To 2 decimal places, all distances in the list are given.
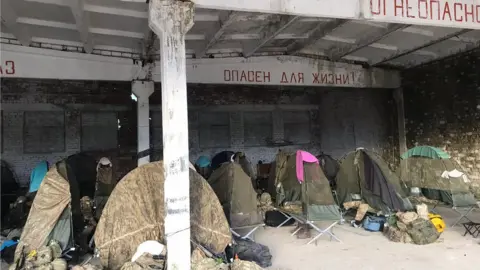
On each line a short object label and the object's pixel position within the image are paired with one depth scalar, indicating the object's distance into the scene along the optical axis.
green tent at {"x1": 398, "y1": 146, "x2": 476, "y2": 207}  5.90
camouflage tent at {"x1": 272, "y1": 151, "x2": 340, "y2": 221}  5.34
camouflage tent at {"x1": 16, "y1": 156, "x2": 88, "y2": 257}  4.39
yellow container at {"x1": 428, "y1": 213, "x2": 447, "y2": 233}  5.49
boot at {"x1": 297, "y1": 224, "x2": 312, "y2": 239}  5.78
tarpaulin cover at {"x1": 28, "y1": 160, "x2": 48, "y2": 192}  5.50
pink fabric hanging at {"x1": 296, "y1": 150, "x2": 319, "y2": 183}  5.68
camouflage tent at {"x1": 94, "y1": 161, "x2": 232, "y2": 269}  4.06
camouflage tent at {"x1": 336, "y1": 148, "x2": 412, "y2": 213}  5.87
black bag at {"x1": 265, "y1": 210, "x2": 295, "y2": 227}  6.56
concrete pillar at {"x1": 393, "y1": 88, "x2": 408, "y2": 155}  10.27
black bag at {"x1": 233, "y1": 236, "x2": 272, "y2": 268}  4.46
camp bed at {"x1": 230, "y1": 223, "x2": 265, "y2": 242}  5.12
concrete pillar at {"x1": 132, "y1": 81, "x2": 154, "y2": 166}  7.66
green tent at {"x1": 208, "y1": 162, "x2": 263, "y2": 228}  5.17
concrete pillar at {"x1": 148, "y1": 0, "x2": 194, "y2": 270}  3.75
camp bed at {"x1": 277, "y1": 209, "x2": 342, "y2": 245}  5.37
